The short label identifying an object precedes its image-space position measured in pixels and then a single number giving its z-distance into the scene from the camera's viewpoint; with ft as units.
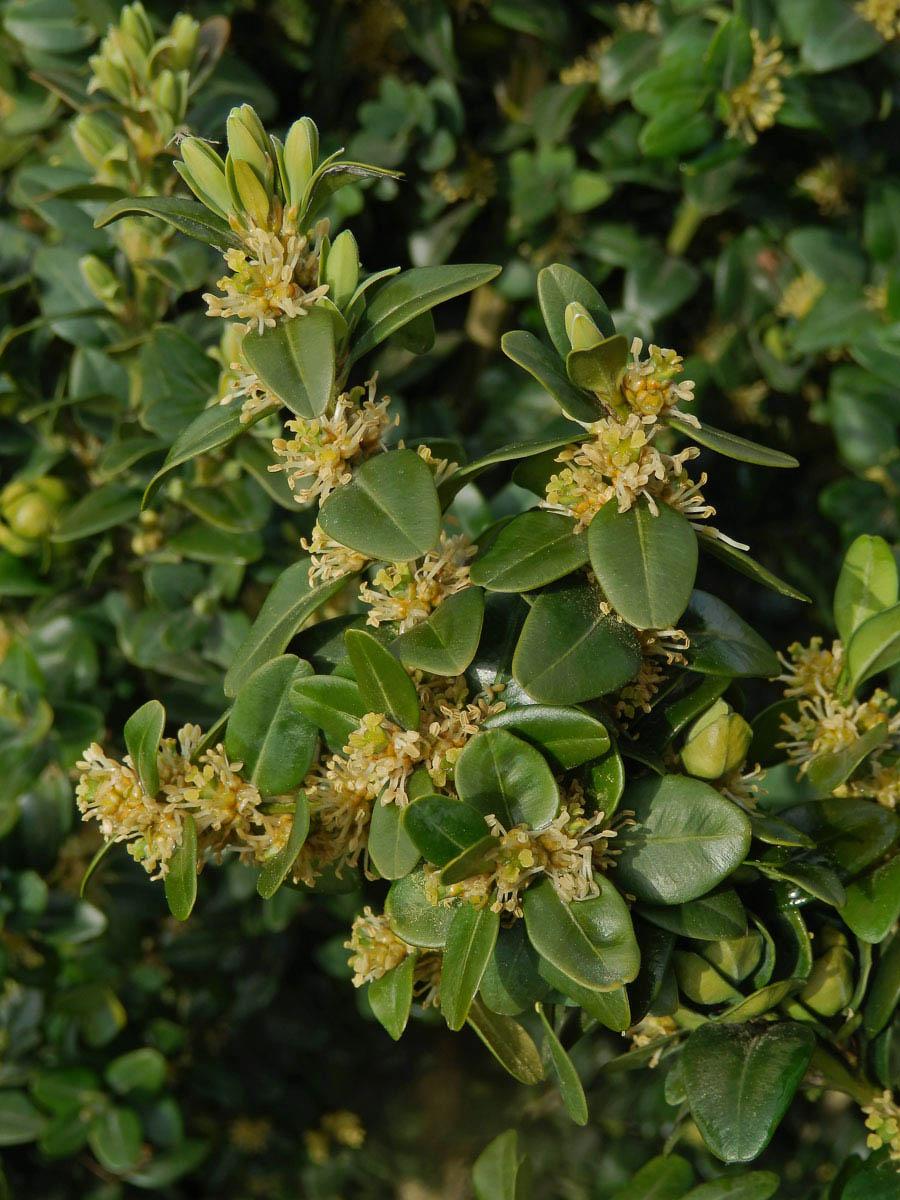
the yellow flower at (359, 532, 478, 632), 1.38
